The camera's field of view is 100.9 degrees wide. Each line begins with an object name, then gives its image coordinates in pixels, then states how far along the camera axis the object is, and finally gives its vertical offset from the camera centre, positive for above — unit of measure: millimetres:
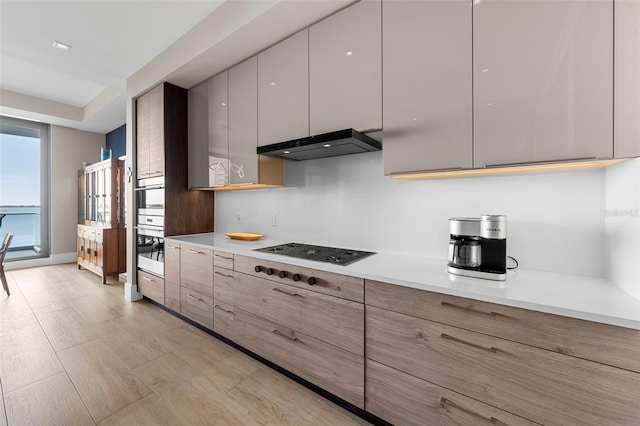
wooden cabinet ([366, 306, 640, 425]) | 901 -645
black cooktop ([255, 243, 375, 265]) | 1718 -309
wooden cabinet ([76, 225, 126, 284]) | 4141 -668
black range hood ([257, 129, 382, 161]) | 1657 +460
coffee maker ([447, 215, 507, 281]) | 1269 -181
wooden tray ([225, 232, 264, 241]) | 2566 -255
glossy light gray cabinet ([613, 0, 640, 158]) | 1013 +516
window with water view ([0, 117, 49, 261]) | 4973 +439
